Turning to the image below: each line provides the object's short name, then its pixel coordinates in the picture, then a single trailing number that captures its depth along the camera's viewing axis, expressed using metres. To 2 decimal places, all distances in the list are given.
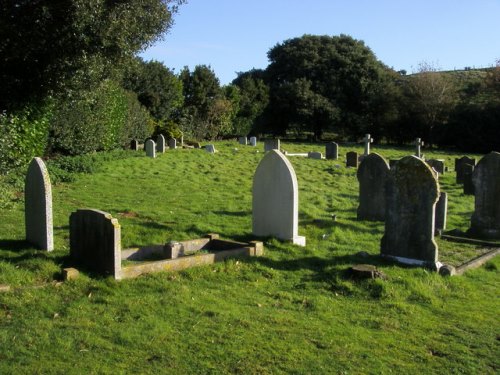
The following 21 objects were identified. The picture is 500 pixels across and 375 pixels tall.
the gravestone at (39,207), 8.28
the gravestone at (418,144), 27.50
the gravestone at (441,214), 11.74
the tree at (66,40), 12.50
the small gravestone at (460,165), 20.82
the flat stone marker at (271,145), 29.95
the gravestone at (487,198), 11.16
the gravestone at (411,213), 8.56
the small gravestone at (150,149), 25.80
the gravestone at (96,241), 7.19
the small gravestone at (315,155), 28.44
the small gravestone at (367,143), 30.29
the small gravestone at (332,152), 28.48
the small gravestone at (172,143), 31.14
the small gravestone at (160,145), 28.38
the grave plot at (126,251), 7.24
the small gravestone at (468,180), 17.86
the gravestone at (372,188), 12.20
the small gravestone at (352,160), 25.08
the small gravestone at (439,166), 23.28
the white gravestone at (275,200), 9.67
